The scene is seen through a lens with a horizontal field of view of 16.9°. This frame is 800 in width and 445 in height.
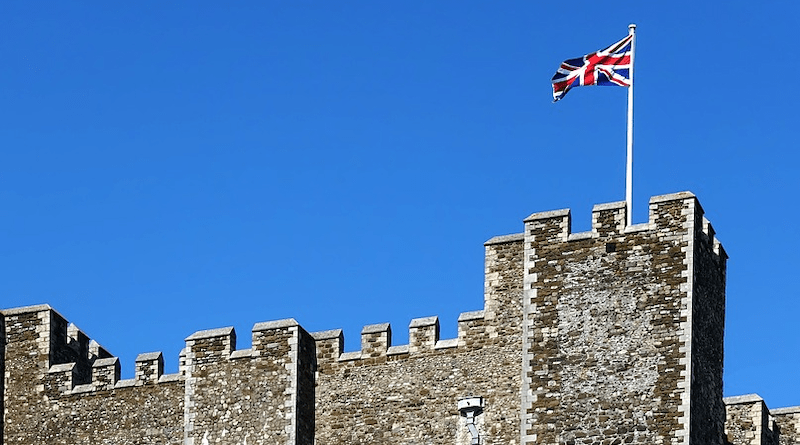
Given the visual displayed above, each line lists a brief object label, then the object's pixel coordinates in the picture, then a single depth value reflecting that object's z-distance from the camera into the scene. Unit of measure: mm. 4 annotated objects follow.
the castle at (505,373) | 70688
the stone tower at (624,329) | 70188
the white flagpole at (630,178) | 72875
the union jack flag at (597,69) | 75125
